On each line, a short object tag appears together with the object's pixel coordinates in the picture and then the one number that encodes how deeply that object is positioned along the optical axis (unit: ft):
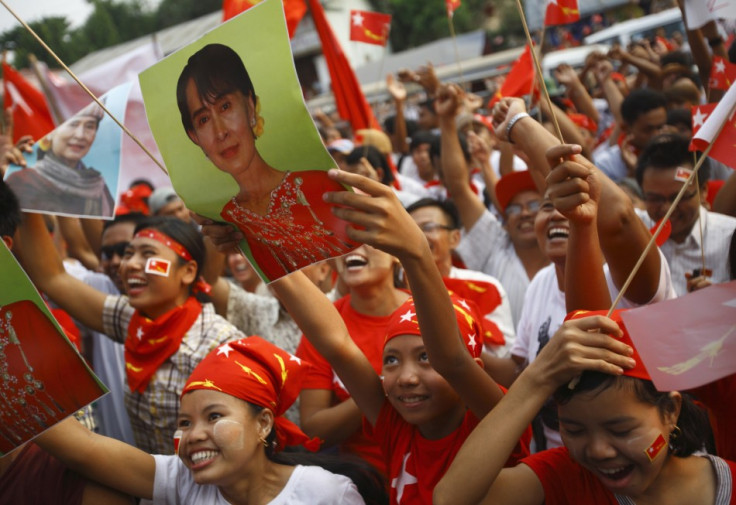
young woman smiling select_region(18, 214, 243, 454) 10.39
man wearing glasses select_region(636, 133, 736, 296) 10.68
